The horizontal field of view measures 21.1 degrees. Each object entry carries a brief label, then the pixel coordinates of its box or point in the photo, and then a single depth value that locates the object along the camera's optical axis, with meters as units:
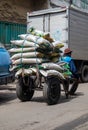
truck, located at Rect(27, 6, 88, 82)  10.40
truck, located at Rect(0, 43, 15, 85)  7.08
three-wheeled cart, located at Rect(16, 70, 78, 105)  6.53
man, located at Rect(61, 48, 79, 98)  7.60
